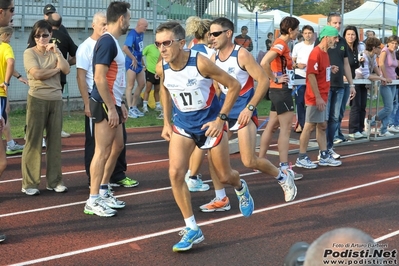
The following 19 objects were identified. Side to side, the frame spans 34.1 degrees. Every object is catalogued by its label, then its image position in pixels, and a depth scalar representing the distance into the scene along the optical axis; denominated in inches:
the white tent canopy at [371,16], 1112.1
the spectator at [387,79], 508.7
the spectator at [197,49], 317.5
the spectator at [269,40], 843.8
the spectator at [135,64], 591.0
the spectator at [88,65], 299.6
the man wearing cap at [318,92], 366.9
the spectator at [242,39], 552.3
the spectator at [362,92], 508.7
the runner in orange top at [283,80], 336.8
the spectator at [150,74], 634.8
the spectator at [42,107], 303.9
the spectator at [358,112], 507.5
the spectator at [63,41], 399.9
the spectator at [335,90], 410.3
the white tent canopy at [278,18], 1198.0
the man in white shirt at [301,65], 491.5
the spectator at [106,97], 265.6
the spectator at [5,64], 289.4
